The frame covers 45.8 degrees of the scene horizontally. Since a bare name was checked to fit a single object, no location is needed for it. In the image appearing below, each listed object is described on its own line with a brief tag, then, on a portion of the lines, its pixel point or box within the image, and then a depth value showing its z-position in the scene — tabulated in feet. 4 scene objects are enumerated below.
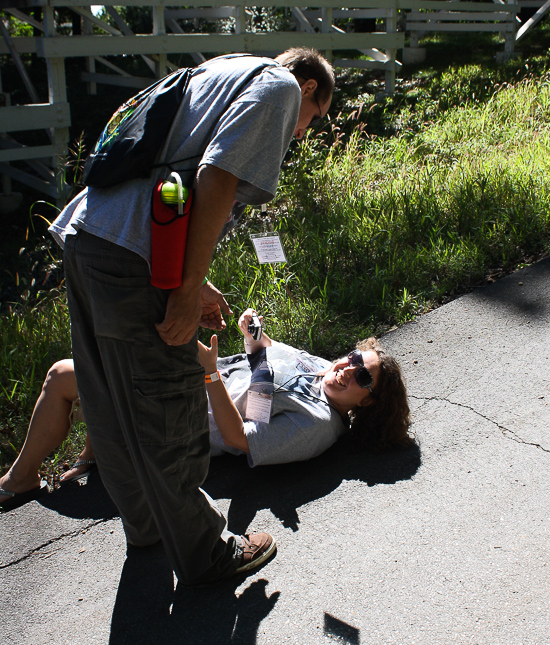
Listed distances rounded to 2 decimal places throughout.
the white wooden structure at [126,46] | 25.91
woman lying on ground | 9.63
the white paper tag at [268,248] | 11.82
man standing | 6.14
